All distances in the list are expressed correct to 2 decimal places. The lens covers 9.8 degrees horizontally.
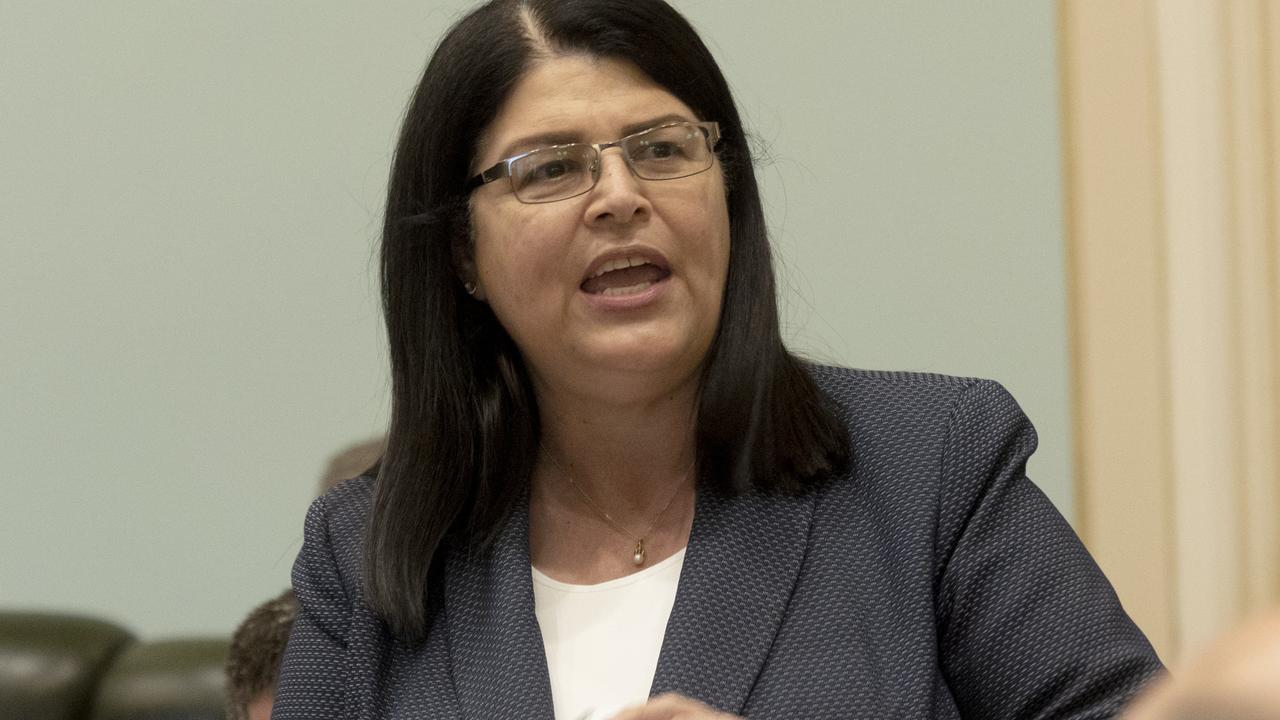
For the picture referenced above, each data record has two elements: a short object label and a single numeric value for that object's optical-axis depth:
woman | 3.94
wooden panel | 4.40
